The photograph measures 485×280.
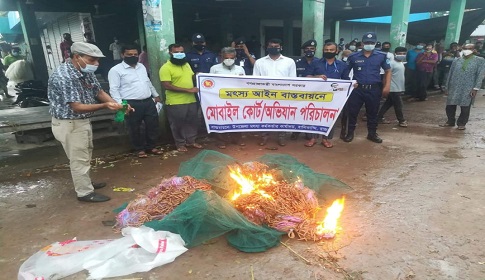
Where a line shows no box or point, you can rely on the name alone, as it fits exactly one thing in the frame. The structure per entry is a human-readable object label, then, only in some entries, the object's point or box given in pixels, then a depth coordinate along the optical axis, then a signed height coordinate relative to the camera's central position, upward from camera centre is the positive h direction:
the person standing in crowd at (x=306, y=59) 5.61 -0.31
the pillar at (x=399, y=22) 9.73 +0.48
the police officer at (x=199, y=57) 6.15 -0.23
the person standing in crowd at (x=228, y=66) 5.57 -0.37
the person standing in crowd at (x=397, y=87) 7.17 -1.06
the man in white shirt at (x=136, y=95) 5.00 -0.75
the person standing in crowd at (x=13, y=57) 12.36 -0.20
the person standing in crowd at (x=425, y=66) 10.09 -0.89
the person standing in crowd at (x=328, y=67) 5.48 -0.45
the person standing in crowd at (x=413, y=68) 10.61 -0.99
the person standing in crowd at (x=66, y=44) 10.64 +0.18
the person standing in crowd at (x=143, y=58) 8.86 -0.29
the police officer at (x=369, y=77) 5.56 -0.65
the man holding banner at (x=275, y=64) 5.51 -0.37
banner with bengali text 5.44 -1.02
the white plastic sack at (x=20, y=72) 10.88 -0.67
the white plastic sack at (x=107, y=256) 2.47 -1.63
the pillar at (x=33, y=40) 11.34 +0.38
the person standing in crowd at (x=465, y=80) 6.29 -0.88
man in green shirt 5.25 -0.87
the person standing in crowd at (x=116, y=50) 11.99 -0.07
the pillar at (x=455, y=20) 12.15 +0.59
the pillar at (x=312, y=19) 7.36 +0.49
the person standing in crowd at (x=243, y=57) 6.81 -0.30
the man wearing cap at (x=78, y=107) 3.54 -0.63
